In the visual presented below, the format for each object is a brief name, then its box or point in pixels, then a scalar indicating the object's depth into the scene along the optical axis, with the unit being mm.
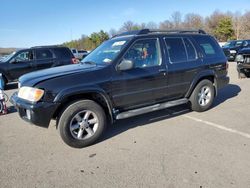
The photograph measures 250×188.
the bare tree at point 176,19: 76450
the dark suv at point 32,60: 11023
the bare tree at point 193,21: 68612
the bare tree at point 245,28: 56312
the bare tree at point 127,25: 70450
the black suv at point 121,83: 3990
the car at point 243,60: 9631
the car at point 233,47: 19438
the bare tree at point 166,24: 74788
